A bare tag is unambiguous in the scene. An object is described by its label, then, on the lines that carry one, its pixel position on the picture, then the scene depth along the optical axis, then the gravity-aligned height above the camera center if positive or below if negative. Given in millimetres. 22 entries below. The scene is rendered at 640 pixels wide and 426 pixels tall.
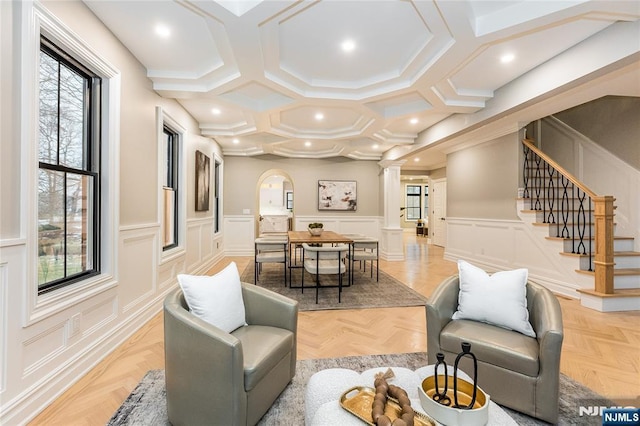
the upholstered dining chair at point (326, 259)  3770 -659
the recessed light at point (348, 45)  2697 +1597
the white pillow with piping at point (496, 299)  1868 -605
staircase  3445 -374
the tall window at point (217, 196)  6730 +353
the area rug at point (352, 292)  3680 -1201
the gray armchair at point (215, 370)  1362 -821
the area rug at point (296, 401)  1621 -1200
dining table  4162 -433
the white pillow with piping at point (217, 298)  1697 -546
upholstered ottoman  1095 -826
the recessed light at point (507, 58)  2879 +1576
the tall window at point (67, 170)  1918 +299
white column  6922 -106
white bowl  1047 -761
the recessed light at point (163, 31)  2441 +1576
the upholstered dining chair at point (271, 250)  4379 -627
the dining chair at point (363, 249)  4703 -664
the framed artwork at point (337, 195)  7922 +439
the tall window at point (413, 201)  14805 +509
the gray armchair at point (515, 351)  1560 -831
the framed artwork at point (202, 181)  5013 +535
